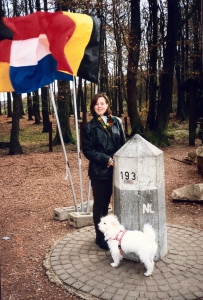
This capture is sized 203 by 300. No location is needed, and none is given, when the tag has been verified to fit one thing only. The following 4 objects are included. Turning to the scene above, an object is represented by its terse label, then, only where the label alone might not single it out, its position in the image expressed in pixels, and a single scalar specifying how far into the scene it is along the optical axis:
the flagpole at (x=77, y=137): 5.60
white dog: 3.89
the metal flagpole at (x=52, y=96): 5.70
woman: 4.54
